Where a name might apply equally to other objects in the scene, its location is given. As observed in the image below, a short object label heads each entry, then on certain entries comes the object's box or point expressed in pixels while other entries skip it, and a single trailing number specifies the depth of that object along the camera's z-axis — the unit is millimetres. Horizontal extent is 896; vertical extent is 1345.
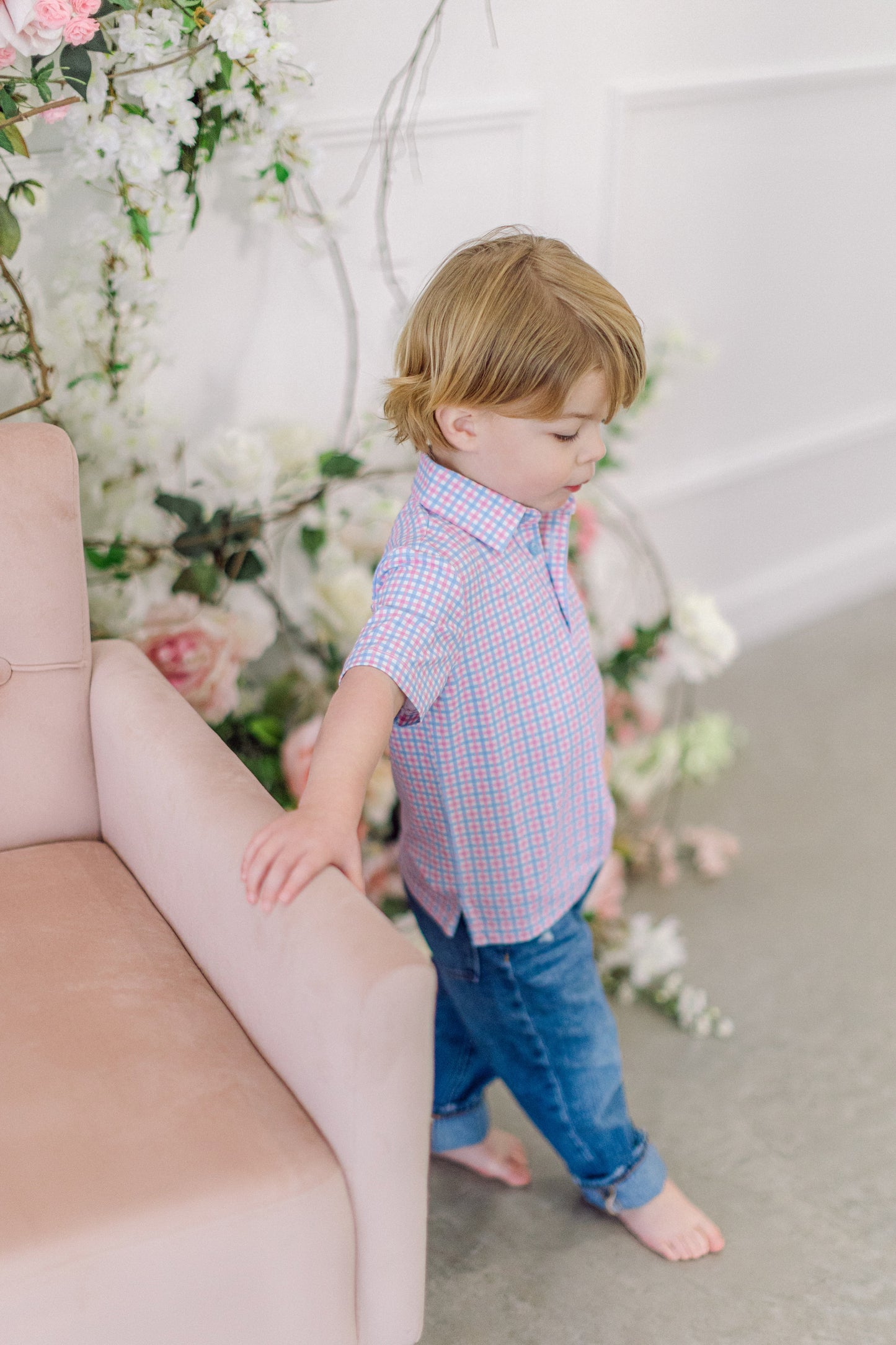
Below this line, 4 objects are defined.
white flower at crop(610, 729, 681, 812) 2008
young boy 970
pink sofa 806
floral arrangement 1252
